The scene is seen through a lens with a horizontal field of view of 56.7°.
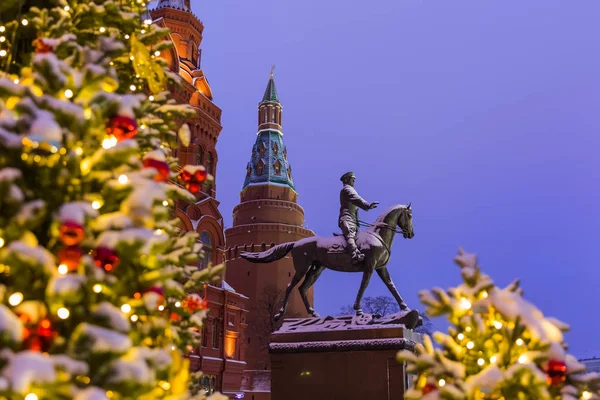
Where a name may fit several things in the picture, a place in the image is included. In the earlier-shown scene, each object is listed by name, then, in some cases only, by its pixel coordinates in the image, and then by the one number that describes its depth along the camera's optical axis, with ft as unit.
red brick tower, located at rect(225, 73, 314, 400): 172.24
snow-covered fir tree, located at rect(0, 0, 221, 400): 10.85
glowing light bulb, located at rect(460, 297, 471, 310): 17.22
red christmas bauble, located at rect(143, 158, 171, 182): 14.93
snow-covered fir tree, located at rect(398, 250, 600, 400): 14.88
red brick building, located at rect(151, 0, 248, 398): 115.44
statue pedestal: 36.11
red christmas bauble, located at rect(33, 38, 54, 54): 14.45
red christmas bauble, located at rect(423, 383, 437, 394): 16.28
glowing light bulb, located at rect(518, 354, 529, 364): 15.23
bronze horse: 39.58
